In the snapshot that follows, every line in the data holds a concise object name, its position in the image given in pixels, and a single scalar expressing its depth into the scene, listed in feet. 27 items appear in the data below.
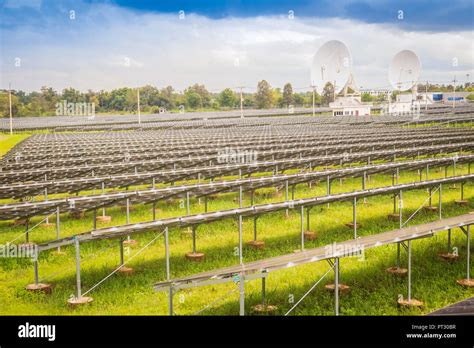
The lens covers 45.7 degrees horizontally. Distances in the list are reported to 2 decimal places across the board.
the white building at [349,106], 276.29
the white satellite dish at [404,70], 227.20
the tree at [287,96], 407.03
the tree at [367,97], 443.08
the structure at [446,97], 400.26
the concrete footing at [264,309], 29.45
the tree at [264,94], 403.34
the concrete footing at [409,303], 29.87
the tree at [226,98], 402.31
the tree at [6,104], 257.96
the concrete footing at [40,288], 33.86
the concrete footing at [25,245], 38.76
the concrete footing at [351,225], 46.96
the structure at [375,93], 479.82
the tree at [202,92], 408.67
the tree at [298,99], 418.10
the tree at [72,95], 323.02
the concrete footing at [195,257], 38.81
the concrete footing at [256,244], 41.34
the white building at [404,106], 266.12
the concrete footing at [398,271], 34.70
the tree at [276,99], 411.75
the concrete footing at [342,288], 32.30
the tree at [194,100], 393.09
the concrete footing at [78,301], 30.92
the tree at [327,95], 423.06
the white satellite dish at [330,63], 221.05
